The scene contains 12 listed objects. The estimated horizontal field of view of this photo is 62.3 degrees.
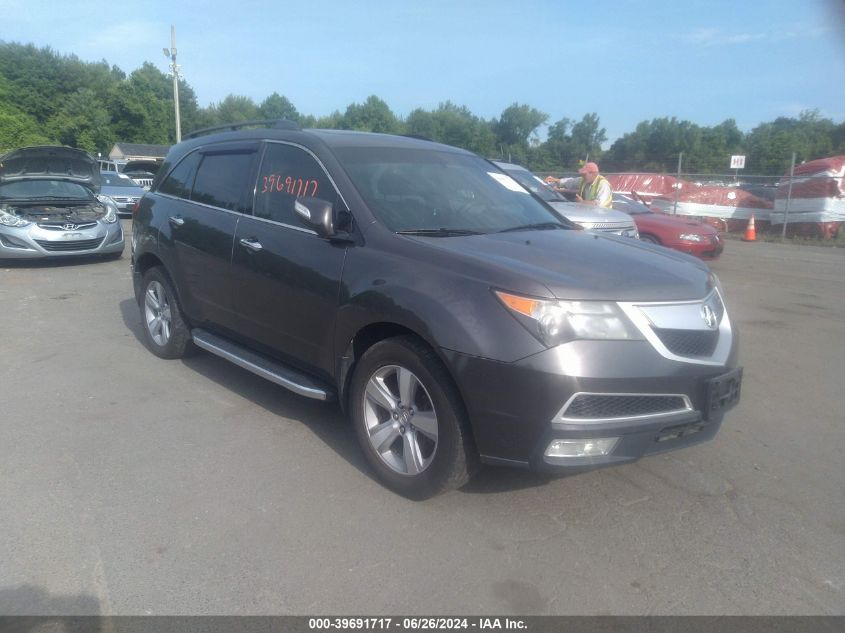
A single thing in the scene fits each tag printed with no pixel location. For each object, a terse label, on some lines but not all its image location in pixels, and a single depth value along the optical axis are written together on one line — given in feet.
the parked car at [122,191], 64.59
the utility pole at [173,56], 112.47
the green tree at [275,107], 289.62
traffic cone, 60.75
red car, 39.93
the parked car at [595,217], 29.94
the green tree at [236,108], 301.02
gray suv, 10.23
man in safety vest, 33.58
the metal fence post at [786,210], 60.49
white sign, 73.10
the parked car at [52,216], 34.27
